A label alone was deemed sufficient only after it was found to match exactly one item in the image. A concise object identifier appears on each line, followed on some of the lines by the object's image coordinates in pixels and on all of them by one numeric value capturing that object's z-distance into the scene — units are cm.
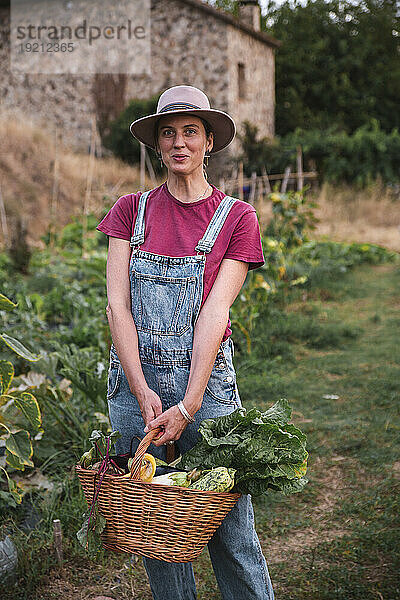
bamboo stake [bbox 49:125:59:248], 848
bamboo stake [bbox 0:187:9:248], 840
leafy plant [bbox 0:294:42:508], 256
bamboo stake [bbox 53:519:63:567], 265
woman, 197
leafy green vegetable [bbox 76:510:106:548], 184
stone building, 1580
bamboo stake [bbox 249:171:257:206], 962
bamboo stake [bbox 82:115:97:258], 772
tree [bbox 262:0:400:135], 2384
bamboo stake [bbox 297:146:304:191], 1043
